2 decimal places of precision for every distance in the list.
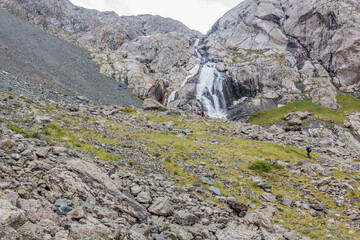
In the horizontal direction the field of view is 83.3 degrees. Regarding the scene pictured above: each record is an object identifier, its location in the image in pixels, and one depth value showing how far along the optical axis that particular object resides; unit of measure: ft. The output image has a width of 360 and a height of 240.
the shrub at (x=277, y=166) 77.33
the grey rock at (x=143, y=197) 34.76
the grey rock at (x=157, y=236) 27.69
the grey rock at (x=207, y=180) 50.72
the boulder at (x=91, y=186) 28.59
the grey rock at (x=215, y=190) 46.52
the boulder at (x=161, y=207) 33.17
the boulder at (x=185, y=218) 32.86
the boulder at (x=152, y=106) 144.87
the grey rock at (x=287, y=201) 52.66
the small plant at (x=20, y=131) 40.66
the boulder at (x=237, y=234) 31.96
